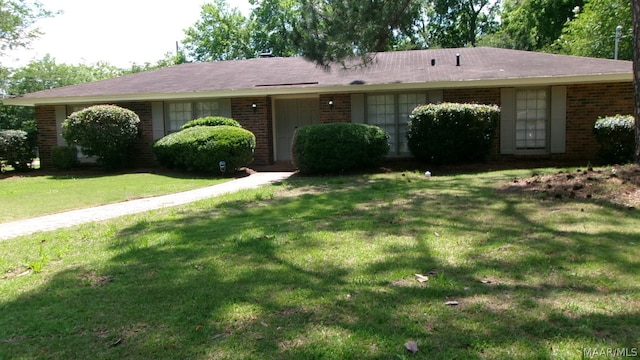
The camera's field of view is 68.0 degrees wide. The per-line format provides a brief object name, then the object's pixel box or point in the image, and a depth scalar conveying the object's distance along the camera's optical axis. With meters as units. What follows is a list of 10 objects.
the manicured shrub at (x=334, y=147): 11.31
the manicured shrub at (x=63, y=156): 15.21
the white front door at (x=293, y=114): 15.82
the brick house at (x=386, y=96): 12.99
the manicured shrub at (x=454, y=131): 11.39
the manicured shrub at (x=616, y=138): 11.01
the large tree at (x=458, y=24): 39.31
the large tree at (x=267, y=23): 42.26
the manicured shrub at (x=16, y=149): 16.12
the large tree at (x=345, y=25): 10.93
